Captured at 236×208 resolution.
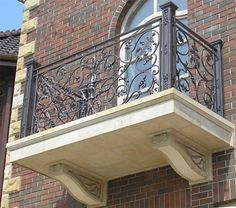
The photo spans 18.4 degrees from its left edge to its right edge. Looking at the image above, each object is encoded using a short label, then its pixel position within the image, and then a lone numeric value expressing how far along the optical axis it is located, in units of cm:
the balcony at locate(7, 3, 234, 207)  801
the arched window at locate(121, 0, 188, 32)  1049
